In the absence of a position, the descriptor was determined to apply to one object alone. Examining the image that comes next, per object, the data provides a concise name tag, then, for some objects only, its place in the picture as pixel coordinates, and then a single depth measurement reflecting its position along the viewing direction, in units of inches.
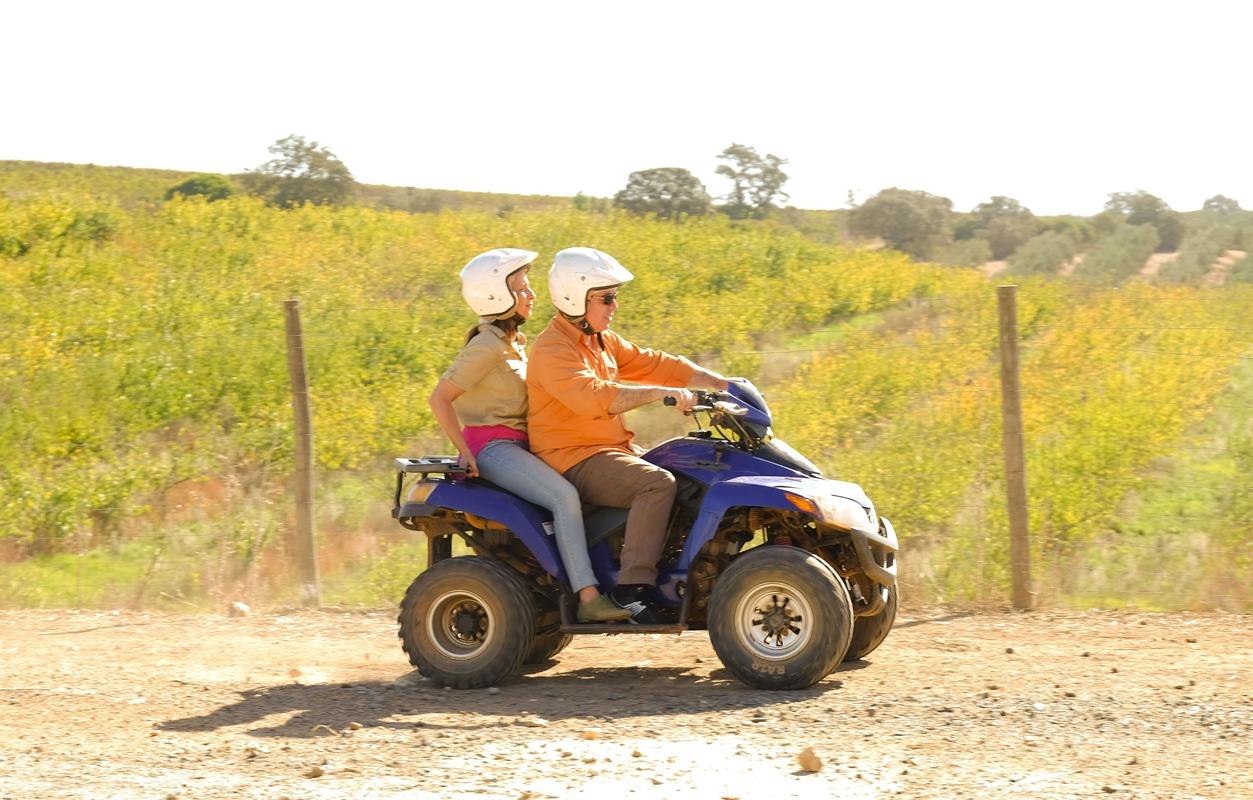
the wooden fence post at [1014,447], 768.3
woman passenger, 578.9
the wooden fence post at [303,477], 835.4
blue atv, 560.1
